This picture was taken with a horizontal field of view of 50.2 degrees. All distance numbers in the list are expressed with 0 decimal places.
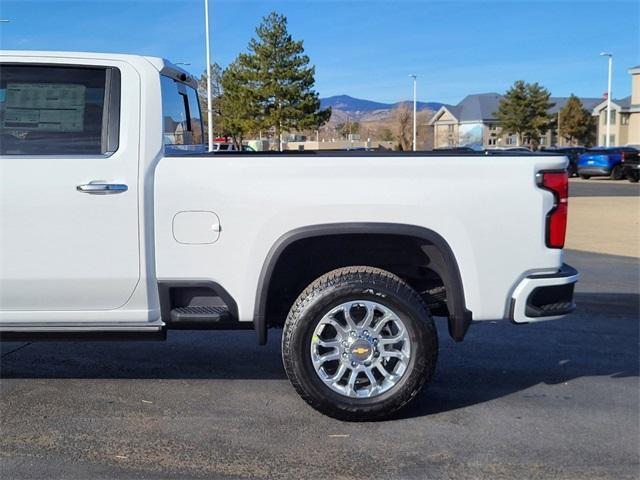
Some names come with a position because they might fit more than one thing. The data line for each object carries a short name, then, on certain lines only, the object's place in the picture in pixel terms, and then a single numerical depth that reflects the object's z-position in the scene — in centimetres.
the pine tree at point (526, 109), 6881
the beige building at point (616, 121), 6694
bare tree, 7694
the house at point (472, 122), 9062
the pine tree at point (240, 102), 4409
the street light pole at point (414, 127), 6600
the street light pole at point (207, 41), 3288
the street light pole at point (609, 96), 4766
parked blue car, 3253
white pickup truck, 404
